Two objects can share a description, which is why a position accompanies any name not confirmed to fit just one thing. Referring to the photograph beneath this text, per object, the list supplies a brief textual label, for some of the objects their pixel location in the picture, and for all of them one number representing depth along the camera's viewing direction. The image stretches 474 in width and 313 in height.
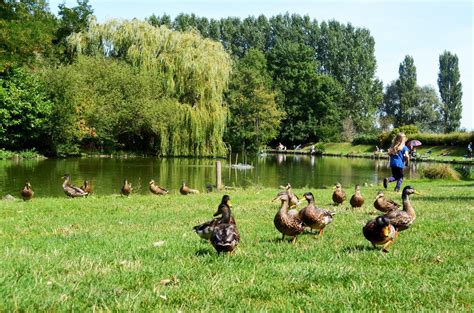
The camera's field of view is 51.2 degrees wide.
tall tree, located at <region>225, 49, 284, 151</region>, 70.00
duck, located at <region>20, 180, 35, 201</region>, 15.95
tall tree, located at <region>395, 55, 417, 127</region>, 89.44
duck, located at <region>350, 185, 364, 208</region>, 11.45
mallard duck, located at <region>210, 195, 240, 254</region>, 6.02
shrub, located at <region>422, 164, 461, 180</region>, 27.86
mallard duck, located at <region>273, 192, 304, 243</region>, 6.98
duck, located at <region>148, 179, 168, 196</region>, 19.05
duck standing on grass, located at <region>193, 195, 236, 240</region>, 6.70
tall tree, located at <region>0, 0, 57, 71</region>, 38.19
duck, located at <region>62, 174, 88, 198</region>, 16.84
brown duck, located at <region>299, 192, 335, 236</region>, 7.62
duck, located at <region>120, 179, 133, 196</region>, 17.44
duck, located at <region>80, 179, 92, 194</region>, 17.94
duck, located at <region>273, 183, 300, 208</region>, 10.97
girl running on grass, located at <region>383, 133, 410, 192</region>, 16.08
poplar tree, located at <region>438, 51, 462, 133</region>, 88.00
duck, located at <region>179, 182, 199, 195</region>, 19.22
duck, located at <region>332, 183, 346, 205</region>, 12.43
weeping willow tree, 42.44
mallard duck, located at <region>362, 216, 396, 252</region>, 6.25
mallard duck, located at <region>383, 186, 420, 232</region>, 7.13
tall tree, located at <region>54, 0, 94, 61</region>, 56.28
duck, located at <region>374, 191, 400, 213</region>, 9.80
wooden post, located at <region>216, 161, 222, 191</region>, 22.14
